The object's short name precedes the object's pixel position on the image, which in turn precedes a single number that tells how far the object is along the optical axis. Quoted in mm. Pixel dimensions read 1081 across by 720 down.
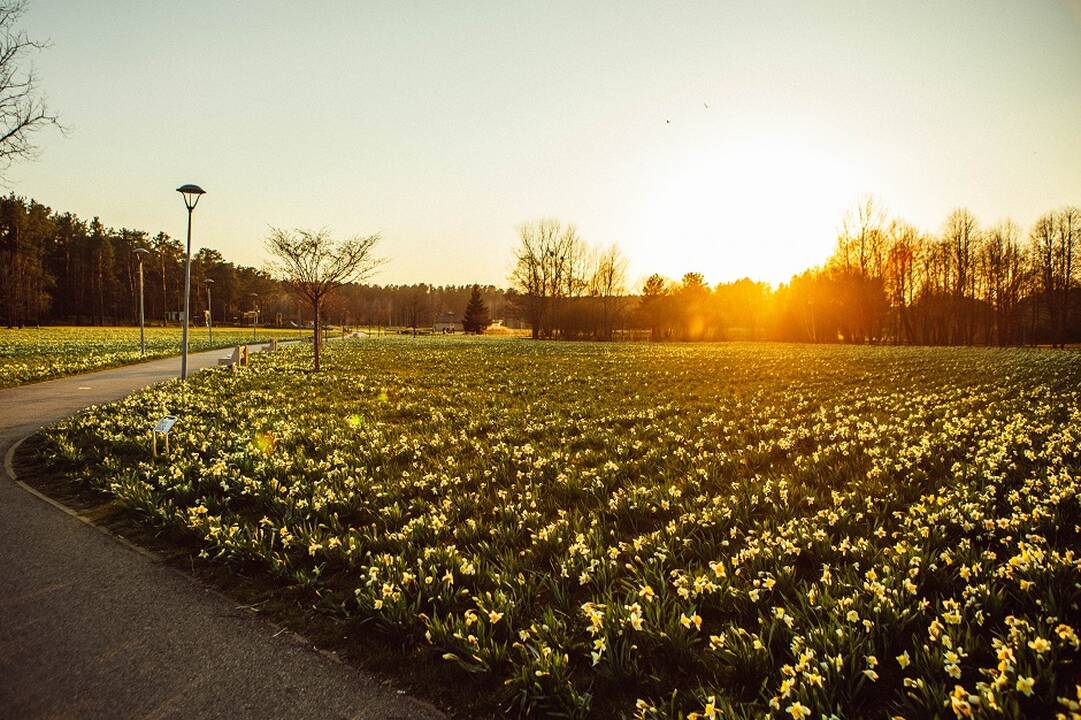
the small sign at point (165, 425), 7562
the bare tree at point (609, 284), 80375
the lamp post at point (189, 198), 15797
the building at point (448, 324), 113875
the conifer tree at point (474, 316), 99812
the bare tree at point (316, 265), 23062
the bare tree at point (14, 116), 19203
